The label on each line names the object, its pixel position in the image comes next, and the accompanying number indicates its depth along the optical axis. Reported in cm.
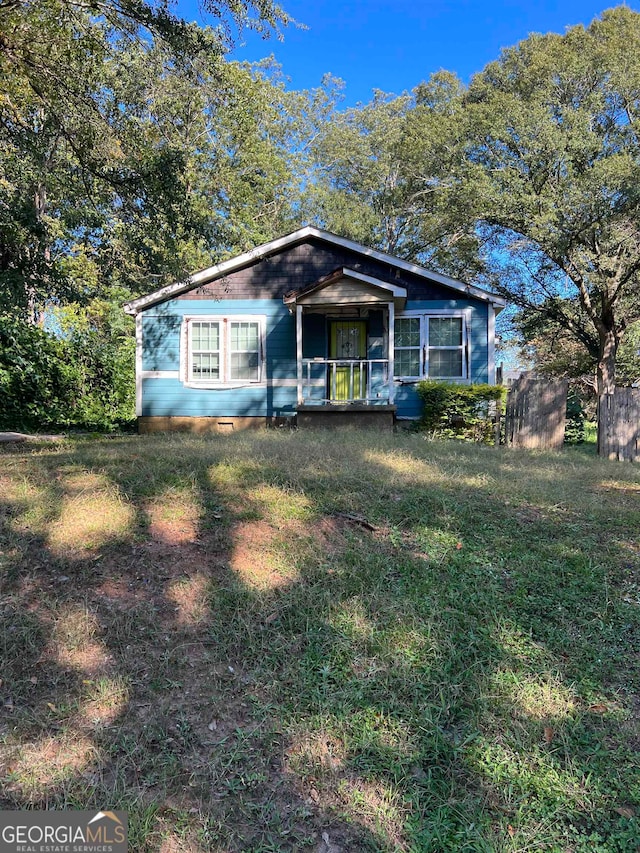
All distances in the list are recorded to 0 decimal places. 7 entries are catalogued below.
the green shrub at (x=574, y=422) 1459
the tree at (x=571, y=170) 1448
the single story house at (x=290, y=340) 1184
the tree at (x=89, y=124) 640
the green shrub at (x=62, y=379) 1157
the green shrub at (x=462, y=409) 1092
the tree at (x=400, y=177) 1964
